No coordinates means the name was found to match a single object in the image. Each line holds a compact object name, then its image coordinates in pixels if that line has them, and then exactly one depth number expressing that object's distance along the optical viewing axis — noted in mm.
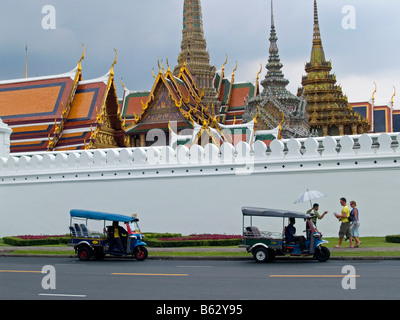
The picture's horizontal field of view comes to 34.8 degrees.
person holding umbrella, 15219
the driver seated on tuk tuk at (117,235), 14805
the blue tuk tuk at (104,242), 14562
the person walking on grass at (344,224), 15156
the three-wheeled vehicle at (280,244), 13359
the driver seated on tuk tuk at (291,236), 13562
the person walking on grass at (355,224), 15393
